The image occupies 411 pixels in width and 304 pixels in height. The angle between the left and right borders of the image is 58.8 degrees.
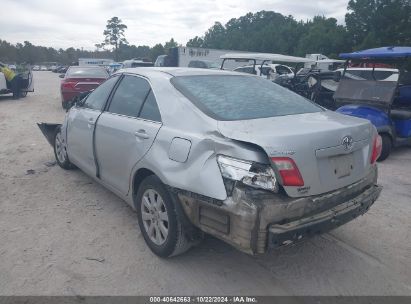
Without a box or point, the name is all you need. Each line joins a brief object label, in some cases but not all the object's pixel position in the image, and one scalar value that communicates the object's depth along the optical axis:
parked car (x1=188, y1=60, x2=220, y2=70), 18.75
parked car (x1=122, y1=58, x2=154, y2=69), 21.91
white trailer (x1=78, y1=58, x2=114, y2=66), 40.42
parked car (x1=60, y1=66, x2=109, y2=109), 11.80
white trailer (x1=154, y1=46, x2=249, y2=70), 18.95
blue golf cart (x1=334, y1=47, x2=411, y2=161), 6.55
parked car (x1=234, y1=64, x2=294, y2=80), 15.61
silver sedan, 2.48
